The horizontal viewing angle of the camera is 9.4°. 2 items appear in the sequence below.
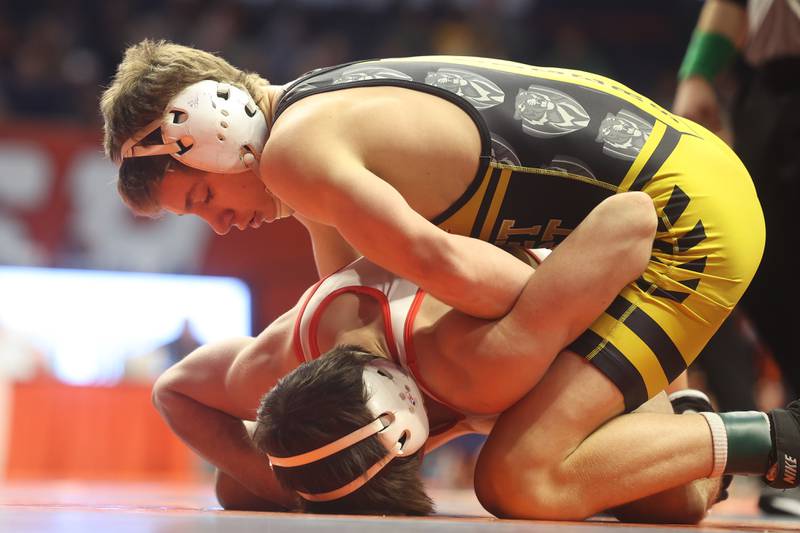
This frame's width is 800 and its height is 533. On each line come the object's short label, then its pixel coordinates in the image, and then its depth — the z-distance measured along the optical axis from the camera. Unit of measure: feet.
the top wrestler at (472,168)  18.26
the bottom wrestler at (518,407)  18.18
